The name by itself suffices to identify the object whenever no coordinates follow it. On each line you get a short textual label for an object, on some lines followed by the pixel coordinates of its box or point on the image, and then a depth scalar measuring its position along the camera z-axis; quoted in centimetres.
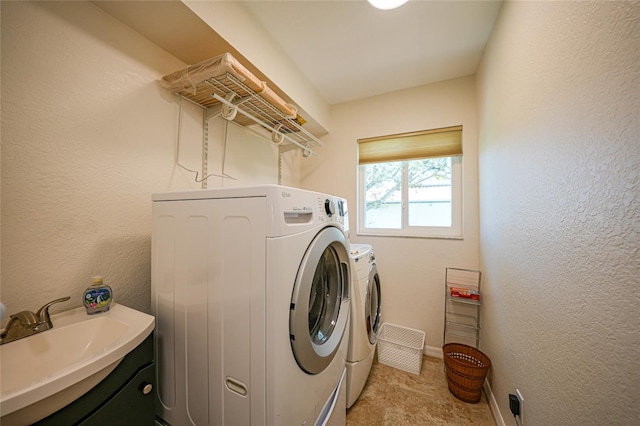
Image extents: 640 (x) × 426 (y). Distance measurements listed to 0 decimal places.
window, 204
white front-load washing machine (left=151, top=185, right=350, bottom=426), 71
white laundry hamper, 182
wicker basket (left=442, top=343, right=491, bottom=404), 147
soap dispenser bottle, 85
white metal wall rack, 117
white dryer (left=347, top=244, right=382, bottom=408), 138
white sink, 49
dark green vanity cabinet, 59
